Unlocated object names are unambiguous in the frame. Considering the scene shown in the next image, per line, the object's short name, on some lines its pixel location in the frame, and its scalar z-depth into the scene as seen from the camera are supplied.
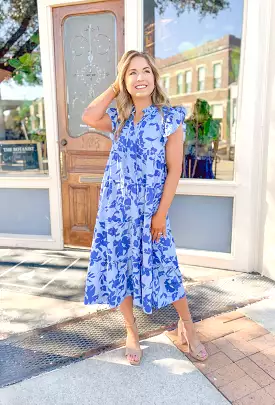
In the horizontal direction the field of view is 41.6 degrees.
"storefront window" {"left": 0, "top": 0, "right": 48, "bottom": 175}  3.64
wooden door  3.33
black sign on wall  3.85
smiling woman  1.90
